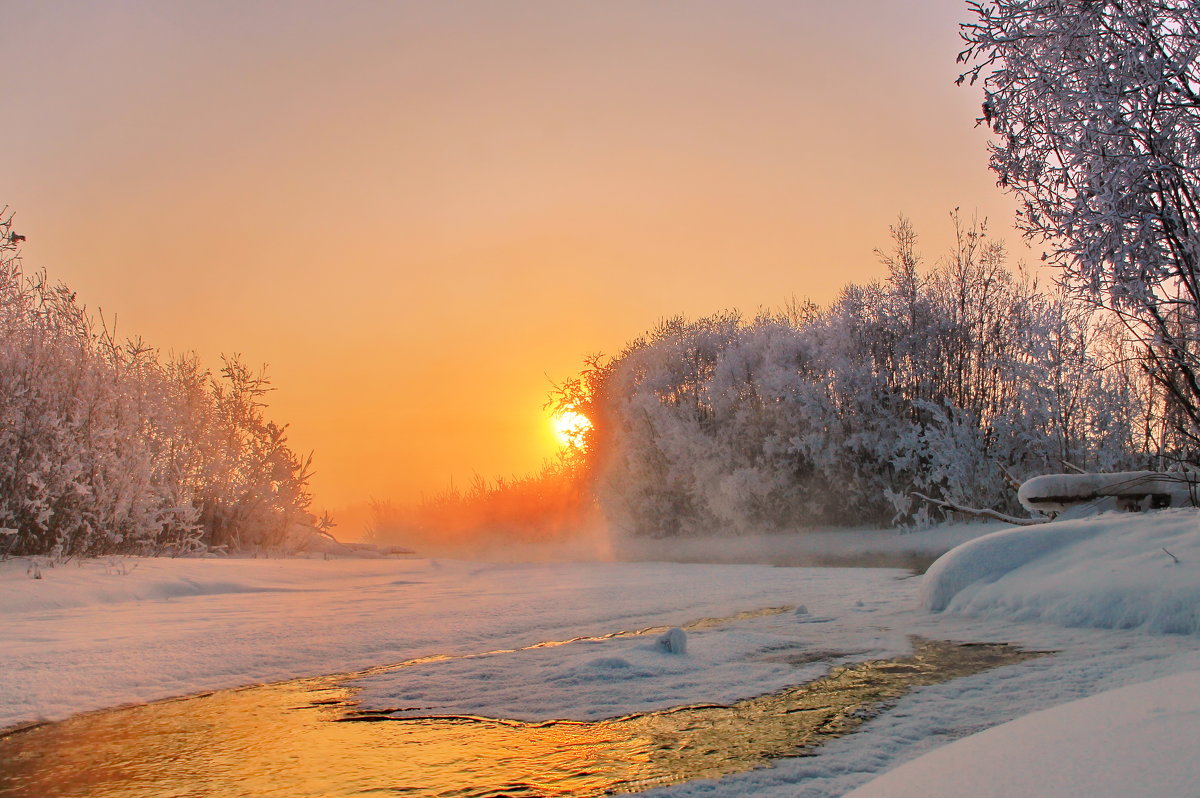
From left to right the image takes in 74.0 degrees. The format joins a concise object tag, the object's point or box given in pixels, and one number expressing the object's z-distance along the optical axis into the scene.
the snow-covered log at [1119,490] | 8.44
